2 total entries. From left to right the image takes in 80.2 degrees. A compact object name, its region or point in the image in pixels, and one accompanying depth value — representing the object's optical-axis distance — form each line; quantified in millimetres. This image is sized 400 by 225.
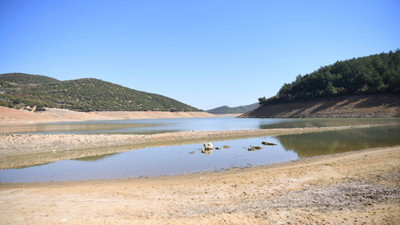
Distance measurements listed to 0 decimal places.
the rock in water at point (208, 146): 15976
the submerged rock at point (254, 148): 15722
